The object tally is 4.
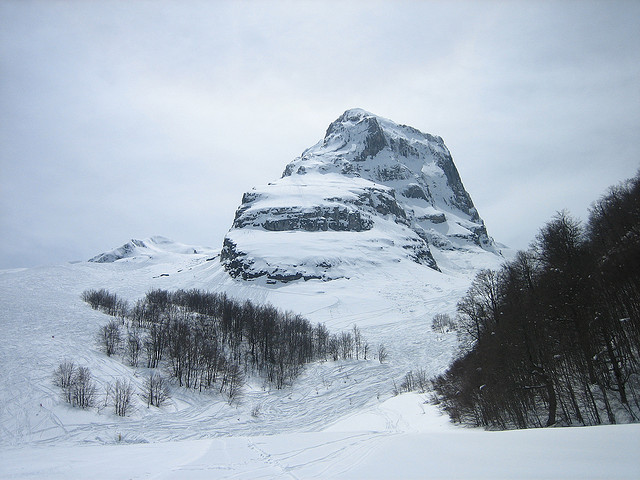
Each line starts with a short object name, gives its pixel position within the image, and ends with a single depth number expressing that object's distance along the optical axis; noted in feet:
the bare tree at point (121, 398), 133.69
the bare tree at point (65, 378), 134.41
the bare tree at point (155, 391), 150.10
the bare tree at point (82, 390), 132.26
